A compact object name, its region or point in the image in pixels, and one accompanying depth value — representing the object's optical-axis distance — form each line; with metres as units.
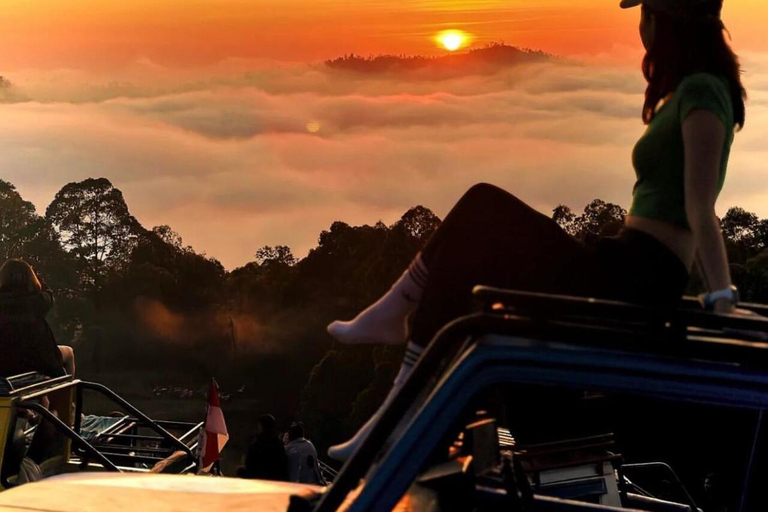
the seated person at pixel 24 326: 8.69
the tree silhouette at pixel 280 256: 43.87
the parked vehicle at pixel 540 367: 2.18
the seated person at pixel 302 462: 8.41
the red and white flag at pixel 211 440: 8.08
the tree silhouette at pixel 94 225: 45.56
